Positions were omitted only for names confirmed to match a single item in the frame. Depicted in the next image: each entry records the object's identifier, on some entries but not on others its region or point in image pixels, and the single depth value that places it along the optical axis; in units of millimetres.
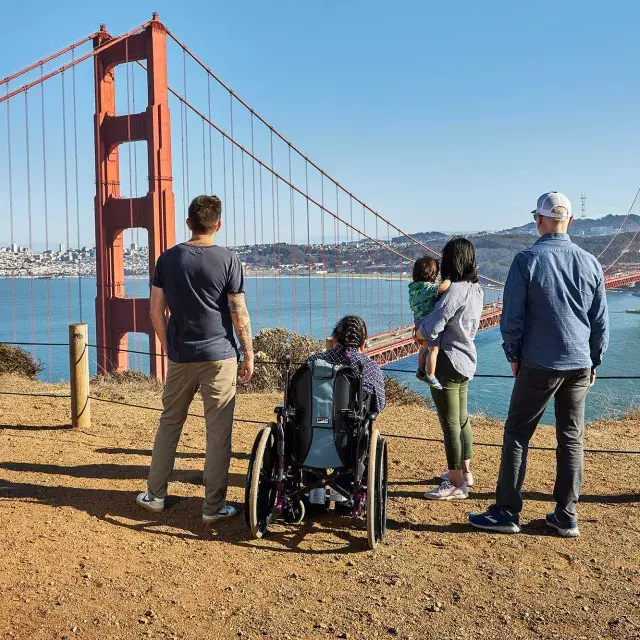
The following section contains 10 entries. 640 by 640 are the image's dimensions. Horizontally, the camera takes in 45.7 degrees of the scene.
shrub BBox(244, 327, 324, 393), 17953
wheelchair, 3131
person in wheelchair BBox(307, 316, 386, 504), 3262
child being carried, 3629
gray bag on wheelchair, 3170
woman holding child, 3572
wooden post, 5340
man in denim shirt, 3092
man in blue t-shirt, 3238
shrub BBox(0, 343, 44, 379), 11133
